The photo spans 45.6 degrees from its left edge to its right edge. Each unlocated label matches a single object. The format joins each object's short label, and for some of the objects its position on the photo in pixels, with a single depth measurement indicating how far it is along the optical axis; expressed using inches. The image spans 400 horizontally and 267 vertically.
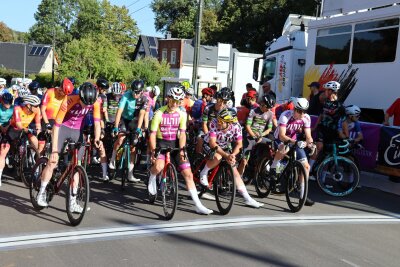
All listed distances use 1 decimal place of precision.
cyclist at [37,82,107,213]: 245.6
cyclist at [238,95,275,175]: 334.3
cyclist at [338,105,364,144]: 360.2
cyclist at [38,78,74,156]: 327.9
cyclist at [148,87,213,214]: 268.8
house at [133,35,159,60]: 2871.6
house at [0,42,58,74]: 3403.1
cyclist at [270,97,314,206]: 297.1
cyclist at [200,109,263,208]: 278.2
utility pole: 718.5
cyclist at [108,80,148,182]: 346.6
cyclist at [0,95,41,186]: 332.2
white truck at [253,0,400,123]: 440.1
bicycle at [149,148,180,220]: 258.4
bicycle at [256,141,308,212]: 286.5
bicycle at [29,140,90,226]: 237.6
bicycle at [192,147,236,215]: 270.5
